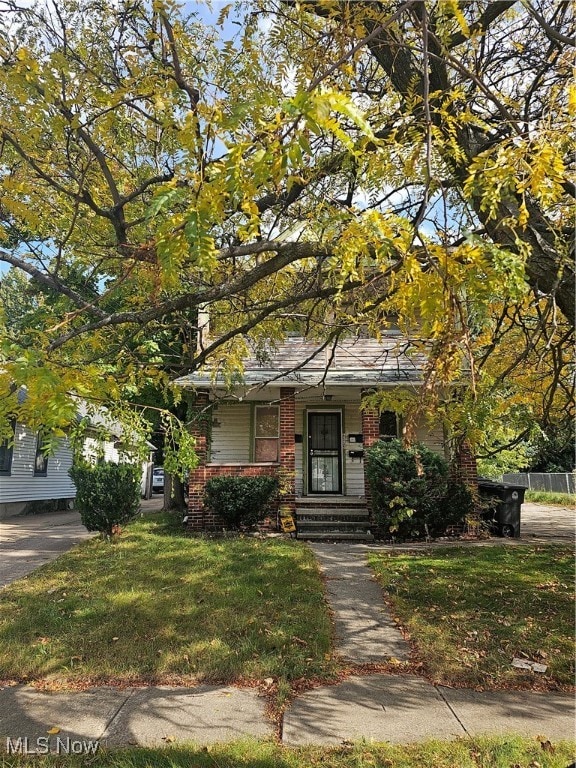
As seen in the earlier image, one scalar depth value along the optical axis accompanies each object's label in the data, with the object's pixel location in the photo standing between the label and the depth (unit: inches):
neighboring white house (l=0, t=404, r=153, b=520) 629.6
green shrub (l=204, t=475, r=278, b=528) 434.3
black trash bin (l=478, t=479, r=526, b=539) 441.1
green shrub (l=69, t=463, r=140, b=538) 412.5
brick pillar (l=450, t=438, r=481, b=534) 428.5
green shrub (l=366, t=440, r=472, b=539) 403.9
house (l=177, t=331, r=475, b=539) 454.9
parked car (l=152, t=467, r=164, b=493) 1308.2
